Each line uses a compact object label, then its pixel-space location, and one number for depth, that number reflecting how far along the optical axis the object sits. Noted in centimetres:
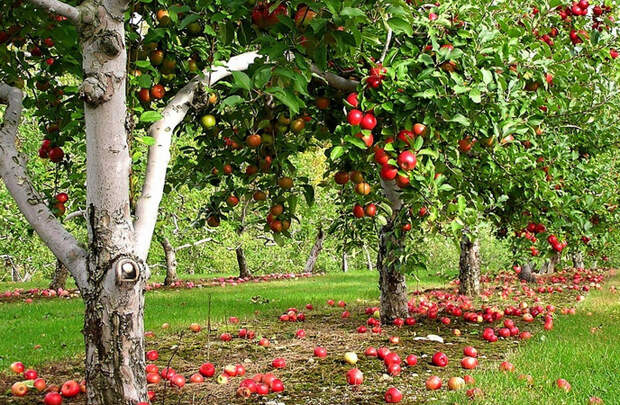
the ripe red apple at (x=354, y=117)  322
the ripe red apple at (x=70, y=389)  361
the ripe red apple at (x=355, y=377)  384
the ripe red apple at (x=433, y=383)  371
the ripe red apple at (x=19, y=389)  377
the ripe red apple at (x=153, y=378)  381
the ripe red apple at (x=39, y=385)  386
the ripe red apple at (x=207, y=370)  415
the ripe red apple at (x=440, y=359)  439
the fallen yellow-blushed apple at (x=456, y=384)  370
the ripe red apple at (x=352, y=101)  330
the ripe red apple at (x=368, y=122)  327
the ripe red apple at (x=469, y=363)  430
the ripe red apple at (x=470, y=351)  468
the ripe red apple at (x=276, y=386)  366
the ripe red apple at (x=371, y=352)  462
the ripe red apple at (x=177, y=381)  379
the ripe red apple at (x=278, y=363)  437
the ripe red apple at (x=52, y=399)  341
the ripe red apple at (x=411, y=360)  436
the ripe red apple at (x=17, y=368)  433
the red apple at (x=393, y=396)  337
